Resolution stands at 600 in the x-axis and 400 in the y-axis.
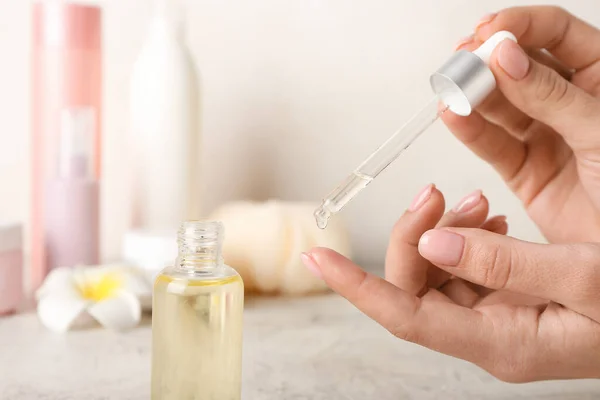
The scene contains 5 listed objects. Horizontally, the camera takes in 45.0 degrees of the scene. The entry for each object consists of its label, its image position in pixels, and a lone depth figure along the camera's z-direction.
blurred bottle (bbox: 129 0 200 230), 1.03
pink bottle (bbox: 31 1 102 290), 0.97
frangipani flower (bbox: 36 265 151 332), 0.82
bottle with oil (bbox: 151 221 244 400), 0.52
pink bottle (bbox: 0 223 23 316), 0.85
